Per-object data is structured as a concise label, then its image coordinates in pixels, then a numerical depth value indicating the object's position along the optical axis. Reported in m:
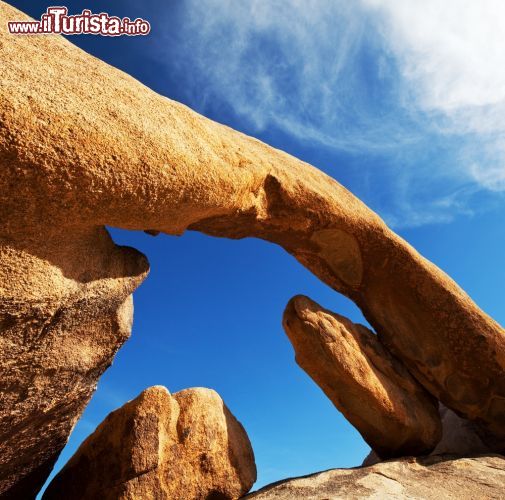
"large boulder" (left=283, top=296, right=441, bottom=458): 4.93
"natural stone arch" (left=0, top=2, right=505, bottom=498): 2.53
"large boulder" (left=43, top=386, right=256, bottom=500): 3.64
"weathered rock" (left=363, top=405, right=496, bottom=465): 5.93
